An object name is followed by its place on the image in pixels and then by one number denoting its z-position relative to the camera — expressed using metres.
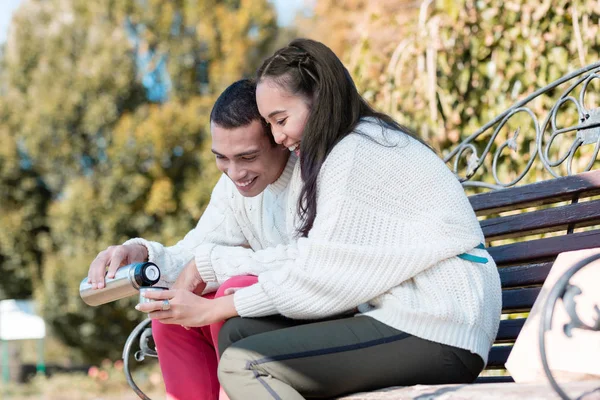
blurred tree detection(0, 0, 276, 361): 11.45
